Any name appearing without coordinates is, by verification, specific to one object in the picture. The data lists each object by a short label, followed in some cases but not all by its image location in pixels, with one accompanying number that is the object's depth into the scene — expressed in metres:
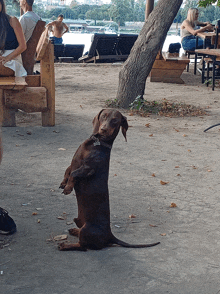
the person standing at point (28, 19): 6.88
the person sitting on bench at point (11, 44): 5.83
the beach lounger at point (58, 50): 15.65
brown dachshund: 2.64
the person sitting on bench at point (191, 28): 12.01
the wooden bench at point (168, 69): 10.50
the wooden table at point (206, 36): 10.41
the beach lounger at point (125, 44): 15.39
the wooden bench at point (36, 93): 5.71
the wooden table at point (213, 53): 7.68
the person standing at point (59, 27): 15.07
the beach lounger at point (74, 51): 16.30
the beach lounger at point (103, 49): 14.86
